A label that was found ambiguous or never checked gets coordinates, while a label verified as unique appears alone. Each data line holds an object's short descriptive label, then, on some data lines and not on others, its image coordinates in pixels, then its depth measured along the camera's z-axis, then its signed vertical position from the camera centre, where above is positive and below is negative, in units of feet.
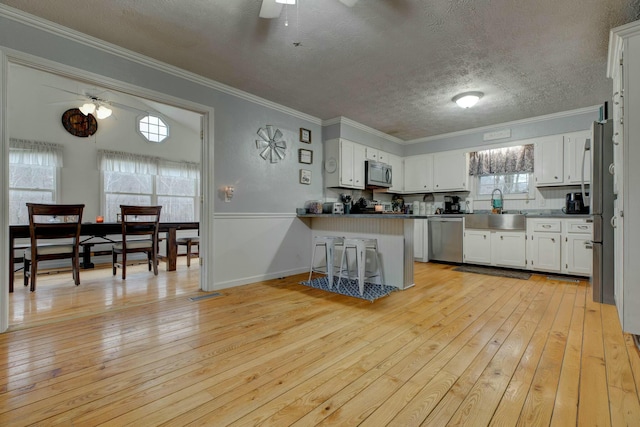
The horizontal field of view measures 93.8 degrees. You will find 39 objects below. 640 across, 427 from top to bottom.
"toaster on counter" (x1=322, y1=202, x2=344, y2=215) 13.94 +0.26
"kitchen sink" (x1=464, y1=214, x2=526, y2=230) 14.85 -0.39
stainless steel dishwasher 16.97 -1.44
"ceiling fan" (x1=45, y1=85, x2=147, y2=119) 15.15 +6.12
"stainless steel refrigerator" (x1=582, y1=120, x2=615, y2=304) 9.57 +0.23
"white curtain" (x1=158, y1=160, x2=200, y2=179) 20.66 +3.16
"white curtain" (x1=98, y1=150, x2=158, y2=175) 18.01 +3.18
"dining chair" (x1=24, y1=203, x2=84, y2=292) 11.26 -0.95
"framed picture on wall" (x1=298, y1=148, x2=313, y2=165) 14.92 +2.91
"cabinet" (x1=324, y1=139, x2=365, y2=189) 15.76 +2.71
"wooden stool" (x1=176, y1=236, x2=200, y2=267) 16.54 -1.62
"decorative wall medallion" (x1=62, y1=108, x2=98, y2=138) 16.85 +5.17
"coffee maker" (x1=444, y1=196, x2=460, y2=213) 18.45 +0.60
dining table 11.54 -0.94
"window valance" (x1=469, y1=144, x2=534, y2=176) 16.31 +3.06
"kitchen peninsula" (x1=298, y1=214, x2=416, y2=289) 11.48 -1.00
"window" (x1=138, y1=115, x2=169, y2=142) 19.70 +5.74
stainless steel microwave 17.17 +2.33
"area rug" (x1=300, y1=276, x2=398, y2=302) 10.58 -2.89
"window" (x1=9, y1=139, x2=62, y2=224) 15.57 +2.06
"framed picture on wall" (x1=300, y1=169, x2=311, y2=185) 15.01 +1.87
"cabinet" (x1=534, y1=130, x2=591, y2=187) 14.32 +2.72
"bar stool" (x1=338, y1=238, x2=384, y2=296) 10.77 -1.55
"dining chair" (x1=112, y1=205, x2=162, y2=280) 13.76 -1.00
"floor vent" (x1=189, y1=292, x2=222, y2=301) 10.37 -2.97
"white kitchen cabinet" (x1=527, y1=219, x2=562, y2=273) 13.82 -1.44
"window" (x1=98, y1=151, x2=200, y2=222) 18.28 +1.91
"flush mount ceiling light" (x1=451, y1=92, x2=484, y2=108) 12.28 +4.77
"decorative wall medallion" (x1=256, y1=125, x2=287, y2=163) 13.21 +3.12
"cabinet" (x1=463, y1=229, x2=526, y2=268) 14.93 -1.77
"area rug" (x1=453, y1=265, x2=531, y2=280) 14.01 -2.90
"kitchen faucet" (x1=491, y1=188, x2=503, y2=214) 16.90 +0.57
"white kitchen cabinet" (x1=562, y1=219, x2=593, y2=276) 13.02 -1.47
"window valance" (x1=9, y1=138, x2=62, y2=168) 15.42 +3.18
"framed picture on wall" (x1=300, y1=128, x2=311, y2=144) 15.08 +3.99
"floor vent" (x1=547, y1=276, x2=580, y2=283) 13.22 -2.92
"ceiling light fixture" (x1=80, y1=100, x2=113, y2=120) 15.05 +5.37
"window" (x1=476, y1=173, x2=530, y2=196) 16.89 +1.80
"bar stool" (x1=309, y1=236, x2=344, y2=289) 11.78 -1.30
